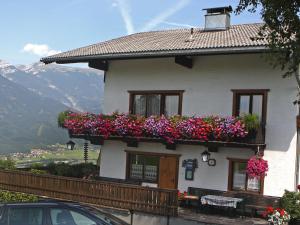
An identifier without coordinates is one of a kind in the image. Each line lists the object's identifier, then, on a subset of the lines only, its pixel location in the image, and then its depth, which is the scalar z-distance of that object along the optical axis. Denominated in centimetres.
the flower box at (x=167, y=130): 1911
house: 1958
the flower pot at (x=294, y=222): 1800
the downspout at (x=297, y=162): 1953
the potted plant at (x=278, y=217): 1661
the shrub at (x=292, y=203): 1798
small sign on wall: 2142
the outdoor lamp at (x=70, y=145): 2560
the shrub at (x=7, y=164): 2634
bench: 1939
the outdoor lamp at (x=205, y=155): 2062
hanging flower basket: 1873
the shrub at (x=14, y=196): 2048
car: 1020
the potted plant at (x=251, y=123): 1883
